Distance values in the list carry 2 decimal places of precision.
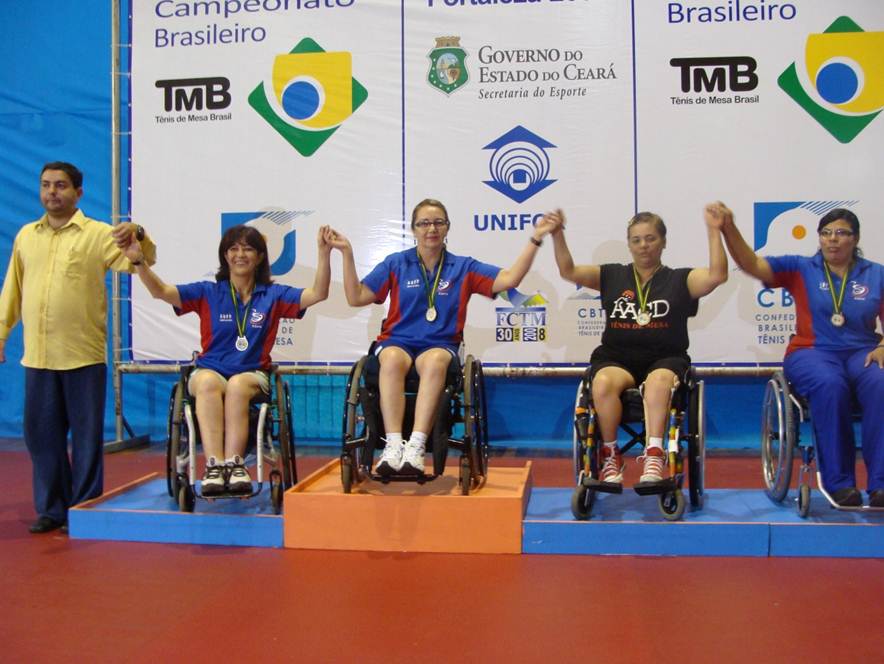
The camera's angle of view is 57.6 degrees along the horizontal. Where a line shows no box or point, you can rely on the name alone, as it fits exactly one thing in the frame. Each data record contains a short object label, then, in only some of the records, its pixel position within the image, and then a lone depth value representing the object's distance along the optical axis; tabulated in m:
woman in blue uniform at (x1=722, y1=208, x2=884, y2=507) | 2.73
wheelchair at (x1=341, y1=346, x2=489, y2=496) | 2.81
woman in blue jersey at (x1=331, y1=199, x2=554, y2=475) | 2.89
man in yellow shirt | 3.04
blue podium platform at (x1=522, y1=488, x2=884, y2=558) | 2.66
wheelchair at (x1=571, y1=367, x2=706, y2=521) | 2.71
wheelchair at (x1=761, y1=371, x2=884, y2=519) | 2.78
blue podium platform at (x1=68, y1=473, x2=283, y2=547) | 2.87
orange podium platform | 2.75
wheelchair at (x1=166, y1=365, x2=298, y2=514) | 2.89
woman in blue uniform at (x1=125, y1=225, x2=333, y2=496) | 2.86
